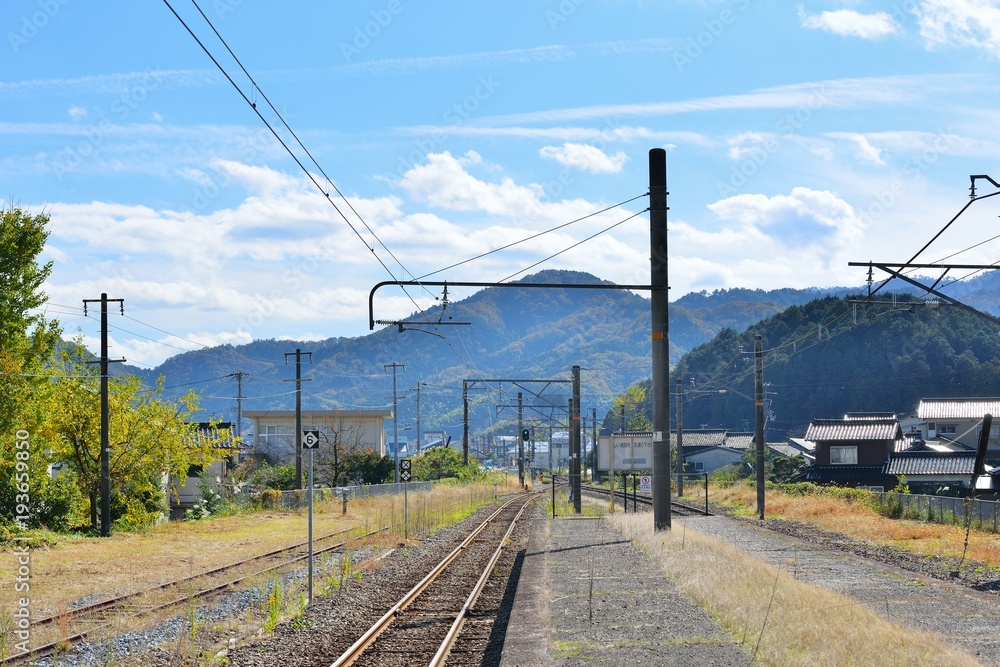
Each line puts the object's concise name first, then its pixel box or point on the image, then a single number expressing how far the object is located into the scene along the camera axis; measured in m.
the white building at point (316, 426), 81.32
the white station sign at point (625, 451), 40.75
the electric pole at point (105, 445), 34.78
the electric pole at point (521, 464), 87.30
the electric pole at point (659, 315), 24.92
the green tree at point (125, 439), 37.41
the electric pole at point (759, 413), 38.88
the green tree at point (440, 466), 80.50
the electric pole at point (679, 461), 58.26
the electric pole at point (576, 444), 45.16
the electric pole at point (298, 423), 51.69
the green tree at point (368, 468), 68.94
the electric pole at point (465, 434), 75.24
